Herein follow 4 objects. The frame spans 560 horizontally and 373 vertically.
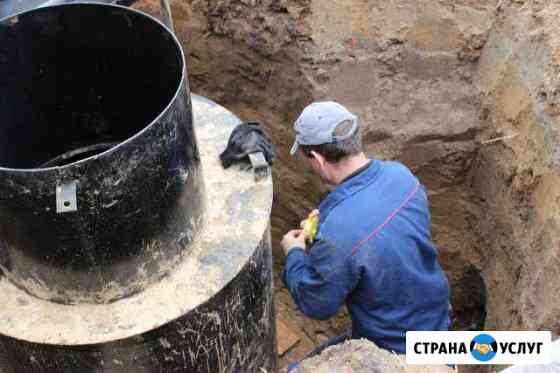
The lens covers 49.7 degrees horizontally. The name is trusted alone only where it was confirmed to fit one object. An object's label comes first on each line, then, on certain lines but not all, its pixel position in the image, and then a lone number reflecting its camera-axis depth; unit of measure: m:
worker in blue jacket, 2.54
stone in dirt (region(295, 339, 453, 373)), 2.08
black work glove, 2.83
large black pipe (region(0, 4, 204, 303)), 2.04
